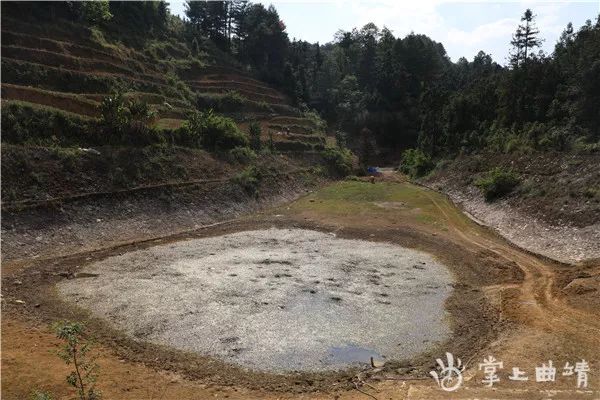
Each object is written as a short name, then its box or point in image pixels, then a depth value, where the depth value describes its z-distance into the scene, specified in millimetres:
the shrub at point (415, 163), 54000
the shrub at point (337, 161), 56594
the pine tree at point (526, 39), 80188
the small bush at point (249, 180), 38438
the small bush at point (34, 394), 11078
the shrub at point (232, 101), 57156
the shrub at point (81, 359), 10078
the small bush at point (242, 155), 42562
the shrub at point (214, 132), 40594
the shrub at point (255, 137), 47450
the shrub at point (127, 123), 33750
